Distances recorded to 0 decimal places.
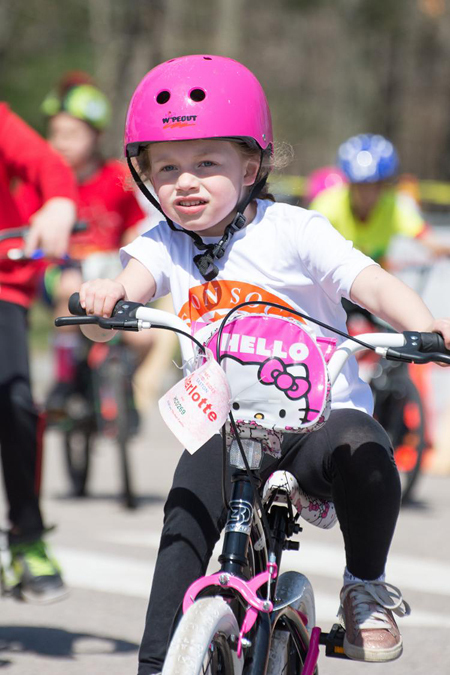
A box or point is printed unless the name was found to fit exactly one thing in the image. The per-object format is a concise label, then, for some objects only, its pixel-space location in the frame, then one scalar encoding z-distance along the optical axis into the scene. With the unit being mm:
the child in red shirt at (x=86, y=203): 16422
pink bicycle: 5426
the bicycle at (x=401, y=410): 15242
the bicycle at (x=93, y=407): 15687
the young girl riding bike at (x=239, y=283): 6082
